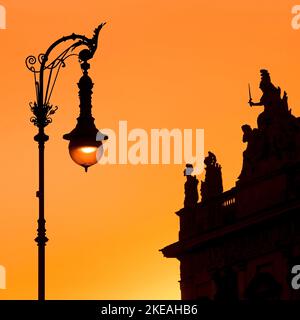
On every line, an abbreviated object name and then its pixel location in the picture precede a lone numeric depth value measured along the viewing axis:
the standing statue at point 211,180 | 73.79
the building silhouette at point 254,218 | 67.56
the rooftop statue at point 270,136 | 68.06
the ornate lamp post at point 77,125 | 31.66
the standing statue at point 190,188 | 75.81
